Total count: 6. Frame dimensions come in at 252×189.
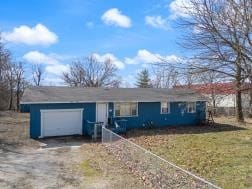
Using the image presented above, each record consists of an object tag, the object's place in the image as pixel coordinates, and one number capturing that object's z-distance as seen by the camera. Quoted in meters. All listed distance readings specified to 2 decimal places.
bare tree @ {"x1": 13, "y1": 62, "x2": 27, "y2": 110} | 32.68
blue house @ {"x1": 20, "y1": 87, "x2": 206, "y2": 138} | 13.45
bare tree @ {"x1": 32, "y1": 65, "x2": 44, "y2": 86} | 37.17
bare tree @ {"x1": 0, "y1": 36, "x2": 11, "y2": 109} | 27.57
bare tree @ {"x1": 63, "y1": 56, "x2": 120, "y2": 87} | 35.21
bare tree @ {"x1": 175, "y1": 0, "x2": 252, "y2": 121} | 6.93
